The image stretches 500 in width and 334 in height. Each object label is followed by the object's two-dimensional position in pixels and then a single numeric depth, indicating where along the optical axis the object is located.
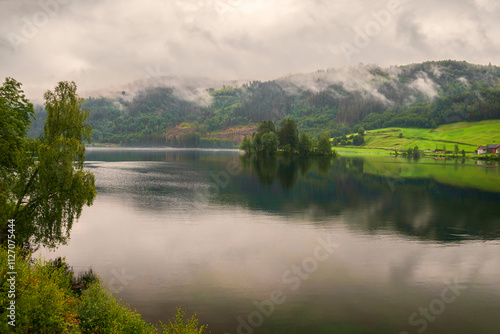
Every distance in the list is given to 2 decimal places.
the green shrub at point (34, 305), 14.34
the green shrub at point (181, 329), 17.27
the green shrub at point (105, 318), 17.66
